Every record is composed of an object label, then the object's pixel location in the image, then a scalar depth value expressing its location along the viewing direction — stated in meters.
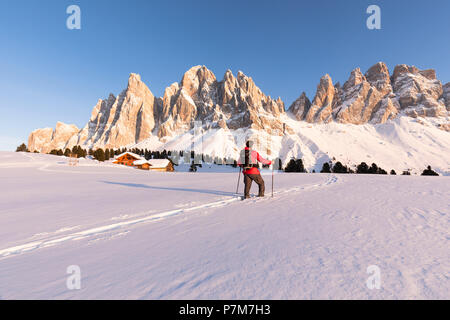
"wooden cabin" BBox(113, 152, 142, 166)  58.16
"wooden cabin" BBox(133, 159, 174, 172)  54.54
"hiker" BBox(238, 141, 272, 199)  7.26
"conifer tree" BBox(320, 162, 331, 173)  62.08
